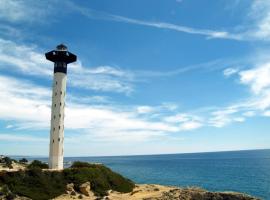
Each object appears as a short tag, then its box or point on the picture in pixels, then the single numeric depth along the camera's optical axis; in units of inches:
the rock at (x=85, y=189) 1638.3
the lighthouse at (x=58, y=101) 1927.9
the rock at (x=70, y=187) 1617.9
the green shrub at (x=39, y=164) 1945.5
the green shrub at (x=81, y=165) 2019.7
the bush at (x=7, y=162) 1931.6
